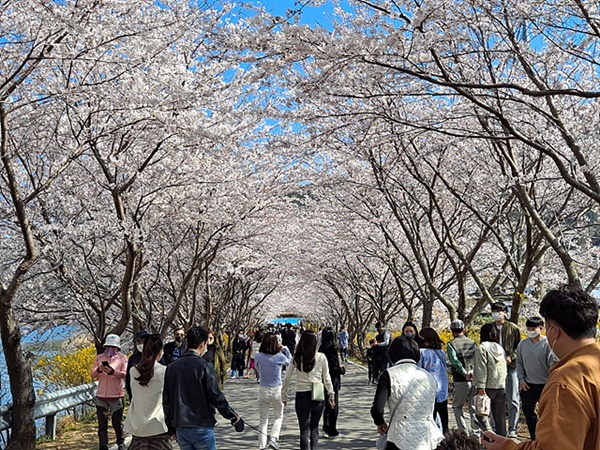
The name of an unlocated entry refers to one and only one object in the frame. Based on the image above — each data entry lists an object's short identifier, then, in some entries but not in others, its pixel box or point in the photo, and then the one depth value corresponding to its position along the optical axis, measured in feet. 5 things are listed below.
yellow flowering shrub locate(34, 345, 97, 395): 44.93
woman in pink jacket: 25.36
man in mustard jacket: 7.18
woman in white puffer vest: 15.76
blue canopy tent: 212.89
